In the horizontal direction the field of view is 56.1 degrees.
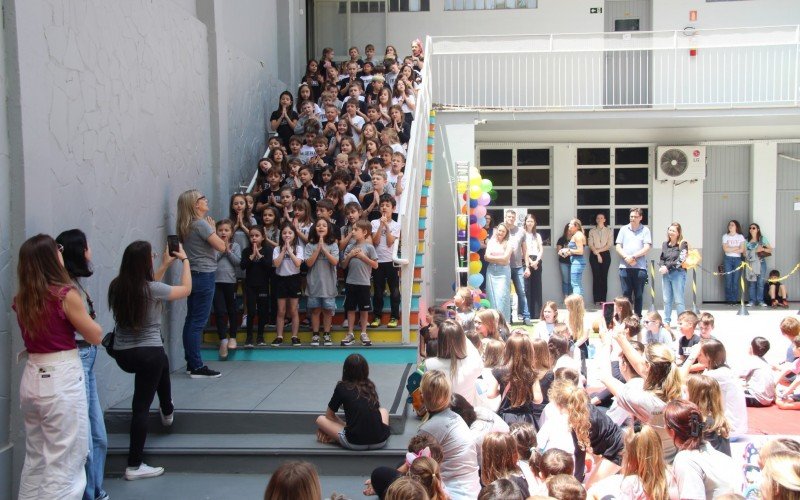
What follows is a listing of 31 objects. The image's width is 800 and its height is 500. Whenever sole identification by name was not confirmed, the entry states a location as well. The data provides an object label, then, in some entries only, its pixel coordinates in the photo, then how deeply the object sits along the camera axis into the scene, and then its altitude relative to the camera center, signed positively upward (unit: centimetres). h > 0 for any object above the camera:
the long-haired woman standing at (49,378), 446 -93
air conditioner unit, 1483 +104
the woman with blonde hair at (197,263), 734 -42
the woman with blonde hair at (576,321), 789 -111
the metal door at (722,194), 1520 +42
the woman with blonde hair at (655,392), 509 -123
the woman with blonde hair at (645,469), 398 -135
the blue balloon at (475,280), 1193 -99
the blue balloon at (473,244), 1255 -45
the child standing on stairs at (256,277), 816 -62
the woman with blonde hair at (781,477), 301 -107
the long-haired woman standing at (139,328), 539 -78
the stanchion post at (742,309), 1334 -169
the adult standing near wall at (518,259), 1212 -68
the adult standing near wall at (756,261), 1455 -91
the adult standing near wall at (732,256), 1457 -80
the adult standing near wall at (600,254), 1451 -74
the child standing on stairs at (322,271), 810 -56
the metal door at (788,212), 1509 +5
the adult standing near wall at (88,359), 501 -92
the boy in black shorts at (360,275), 810 -61
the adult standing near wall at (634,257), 1187 -65
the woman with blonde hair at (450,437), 467 -140
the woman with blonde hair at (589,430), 499 -146
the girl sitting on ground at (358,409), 563 -144
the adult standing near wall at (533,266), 1261 -83
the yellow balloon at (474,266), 1206 -79
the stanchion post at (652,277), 1471 -121
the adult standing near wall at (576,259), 1321 -76
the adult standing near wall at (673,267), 1146 -79
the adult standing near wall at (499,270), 1159 -82
